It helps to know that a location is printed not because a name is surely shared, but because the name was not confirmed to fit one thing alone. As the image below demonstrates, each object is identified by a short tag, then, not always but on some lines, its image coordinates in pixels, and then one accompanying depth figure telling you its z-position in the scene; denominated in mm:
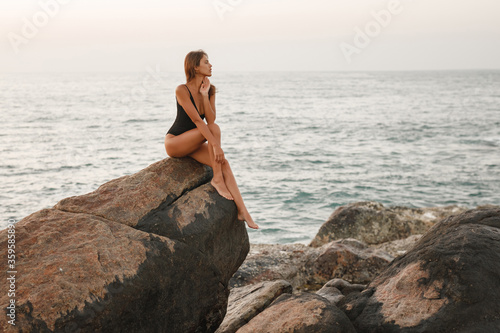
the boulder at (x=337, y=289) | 7137
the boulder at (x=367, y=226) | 12734
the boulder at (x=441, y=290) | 5164
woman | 6633
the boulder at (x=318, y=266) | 9375
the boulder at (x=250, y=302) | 6461
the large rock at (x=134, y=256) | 4832
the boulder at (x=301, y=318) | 5371
